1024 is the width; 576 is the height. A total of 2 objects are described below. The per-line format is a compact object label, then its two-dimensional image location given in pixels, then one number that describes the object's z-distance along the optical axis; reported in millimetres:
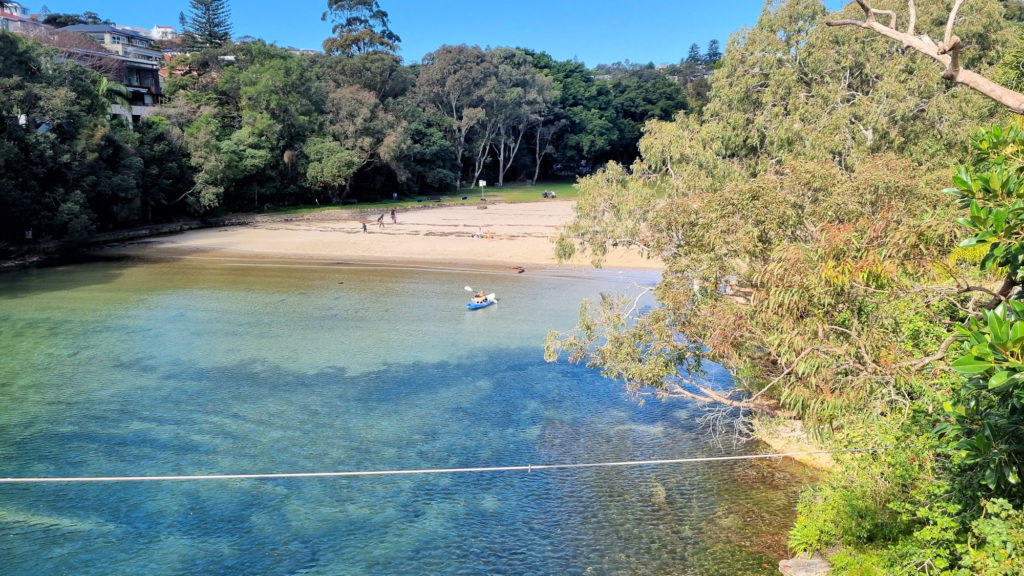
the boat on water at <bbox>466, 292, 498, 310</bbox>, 33000
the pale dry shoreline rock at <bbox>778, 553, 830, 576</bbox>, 11836
